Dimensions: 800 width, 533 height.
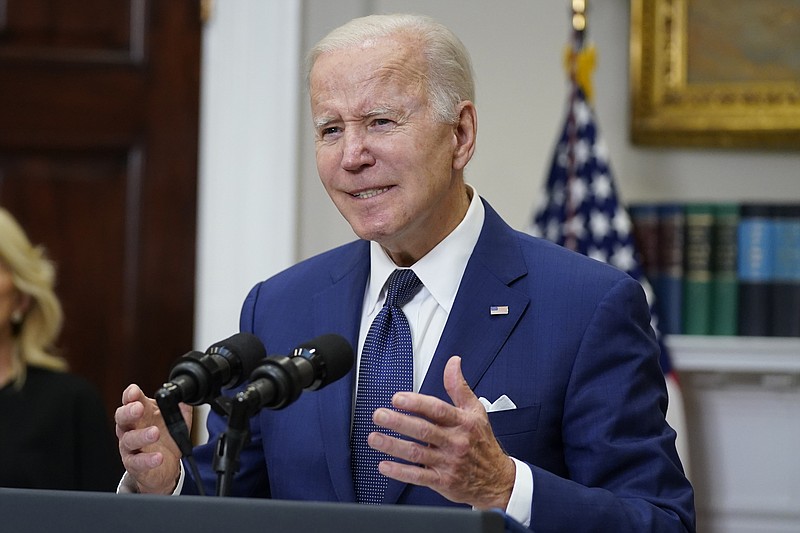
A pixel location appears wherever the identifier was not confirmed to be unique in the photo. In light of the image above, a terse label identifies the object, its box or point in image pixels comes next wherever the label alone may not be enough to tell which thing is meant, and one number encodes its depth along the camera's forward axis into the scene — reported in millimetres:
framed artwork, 7648
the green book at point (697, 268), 7422
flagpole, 7355
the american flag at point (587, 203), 7312
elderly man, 3719
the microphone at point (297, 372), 2830
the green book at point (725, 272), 7406
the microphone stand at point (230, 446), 2854
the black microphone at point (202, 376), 2932
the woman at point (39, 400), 6746
